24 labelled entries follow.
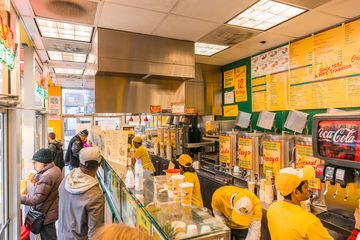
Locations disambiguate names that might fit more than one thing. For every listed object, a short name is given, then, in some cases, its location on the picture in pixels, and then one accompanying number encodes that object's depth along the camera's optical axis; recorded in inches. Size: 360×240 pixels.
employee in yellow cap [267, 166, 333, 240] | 65.0
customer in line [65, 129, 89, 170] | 207.3
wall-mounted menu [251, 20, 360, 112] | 112.9
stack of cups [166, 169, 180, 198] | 85.8
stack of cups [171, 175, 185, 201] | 67.7
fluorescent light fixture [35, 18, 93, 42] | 118.0
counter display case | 47.1
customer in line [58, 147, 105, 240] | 78.3
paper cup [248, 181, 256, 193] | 114.3
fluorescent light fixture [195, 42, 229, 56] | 152.4
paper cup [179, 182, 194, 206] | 61.5
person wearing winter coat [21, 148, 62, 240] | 113.5
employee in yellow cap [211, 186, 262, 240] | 85.0
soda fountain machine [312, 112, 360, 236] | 55.5
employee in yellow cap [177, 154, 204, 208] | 114.0
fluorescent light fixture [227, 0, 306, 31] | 98.3
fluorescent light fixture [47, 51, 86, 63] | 175.9
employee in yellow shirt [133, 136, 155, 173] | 178.9
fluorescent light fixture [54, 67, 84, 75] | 234.6
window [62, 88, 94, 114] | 372.5
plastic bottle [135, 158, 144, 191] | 82.6
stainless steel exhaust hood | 121.7
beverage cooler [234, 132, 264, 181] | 129.3
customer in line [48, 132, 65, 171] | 224.7
